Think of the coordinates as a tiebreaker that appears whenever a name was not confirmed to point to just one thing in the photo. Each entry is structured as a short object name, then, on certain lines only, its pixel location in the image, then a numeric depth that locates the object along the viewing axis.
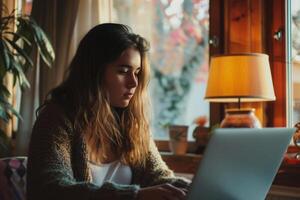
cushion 1.68
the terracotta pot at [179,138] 2.72
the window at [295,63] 2.46
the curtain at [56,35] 3.07
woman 1.41
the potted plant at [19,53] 2.78
